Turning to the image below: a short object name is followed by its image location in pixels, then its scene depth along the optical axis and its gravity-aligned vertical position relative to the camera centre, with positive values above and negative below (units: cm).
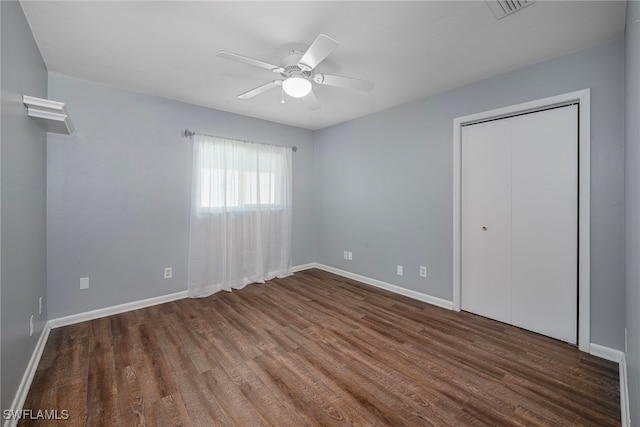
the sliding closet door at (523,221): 238 -7
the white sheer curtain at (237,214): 357 -1
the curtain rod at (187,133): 346 +101
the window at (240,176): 365 +54
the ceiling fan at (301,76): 190 +107
